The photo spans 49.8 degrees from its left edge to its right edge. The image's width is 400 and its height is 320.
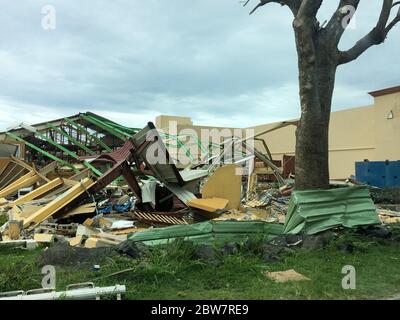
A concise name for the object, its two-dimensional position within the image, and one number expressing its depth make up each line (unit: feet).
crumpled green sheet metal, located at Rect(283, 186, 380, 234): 26.32
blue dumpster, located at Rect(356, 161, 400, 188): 62.34
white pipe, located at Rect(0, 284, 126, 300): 14.64
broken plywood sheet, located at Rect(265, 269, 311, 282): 18.53
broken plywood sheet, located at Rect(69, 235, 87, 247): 26.24
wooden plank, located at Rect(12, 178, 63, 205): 43.07
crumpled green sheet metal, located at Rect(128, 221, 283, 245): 24.27
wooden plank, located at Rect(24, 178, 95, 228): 32.14
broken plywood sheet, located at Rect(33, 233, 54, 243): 26.89
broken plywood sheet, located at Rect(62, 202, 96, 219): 35.88
